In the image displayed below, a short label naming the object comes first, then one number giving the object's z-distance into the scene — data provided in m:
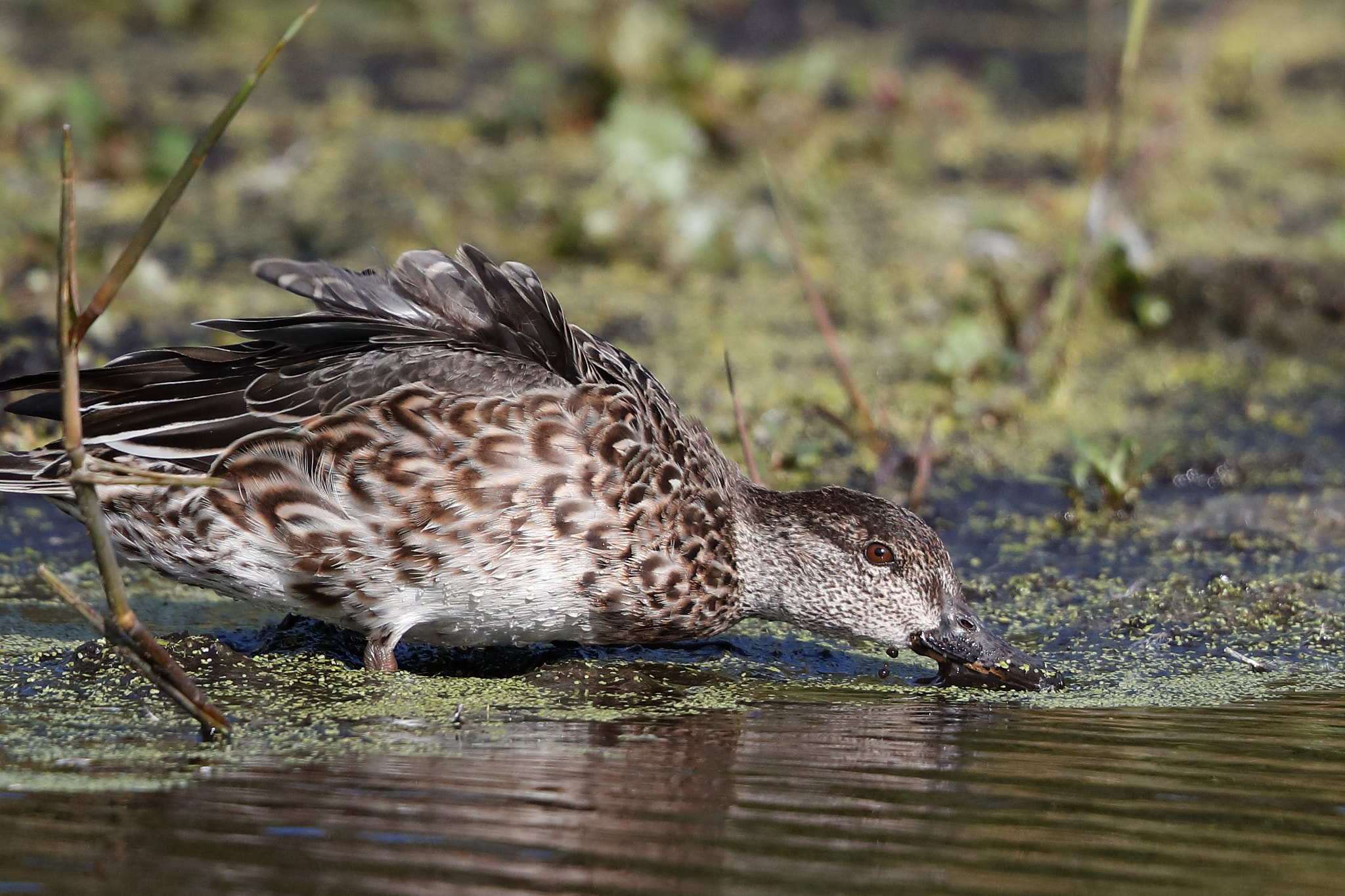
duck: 8.30
